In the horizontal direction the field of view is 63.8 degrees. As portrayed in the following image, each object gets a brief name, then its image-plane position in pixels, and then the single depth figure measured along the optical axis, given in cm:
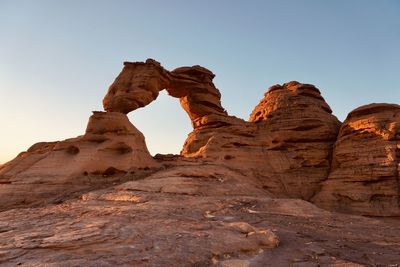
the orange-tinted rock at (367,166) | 2214
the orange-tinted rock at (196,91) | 3190
